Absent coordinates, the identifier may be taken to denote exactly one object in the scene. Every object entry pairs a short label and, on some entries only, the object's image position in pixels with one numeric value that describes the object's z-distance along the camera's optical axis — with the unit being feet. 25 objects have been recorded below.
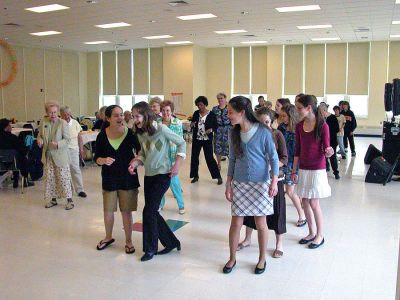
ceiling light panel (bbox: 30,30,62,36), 42.70
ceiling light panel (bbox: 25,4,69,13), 30.35
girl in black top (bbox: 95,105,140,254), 12.31
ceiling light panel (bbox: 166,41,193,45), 50.76
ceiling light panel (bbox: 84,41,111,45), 50.78
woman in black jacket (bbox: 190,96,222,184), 22.99
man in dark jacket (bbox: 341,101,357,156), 35.32
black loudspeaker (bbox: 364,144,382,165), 29.86
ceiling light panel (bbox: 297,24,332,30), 39.19
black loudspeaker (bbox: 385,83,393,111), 25.06
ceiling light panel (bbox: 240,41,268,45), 50.95
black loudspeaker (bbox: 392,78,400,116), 23.22
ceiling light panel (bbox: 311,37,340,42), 48.49
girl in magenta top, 12.61
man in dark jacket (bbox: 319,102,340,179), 25.30
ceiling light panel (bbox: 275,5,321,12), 30.58
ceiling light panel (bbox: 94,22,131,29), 38.02
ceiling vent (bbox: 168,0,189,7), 28.94
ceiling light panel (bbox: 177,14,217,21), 33.81
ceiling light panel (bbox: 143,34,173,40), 45.73
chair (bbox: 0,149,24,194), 21.53
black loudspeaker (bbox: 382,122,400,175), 25.15
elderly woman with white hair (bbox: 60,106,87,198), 20.29
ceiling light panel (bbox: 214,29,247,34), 42.09
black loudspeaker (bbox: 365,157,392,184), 23.77
